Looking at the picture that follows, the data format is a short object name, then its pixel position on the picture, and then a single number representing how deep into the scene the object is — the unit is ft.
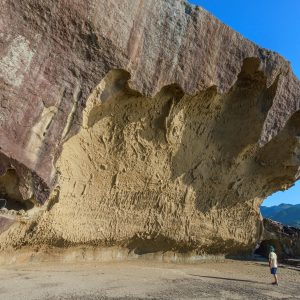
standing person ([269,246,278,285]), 20.05
